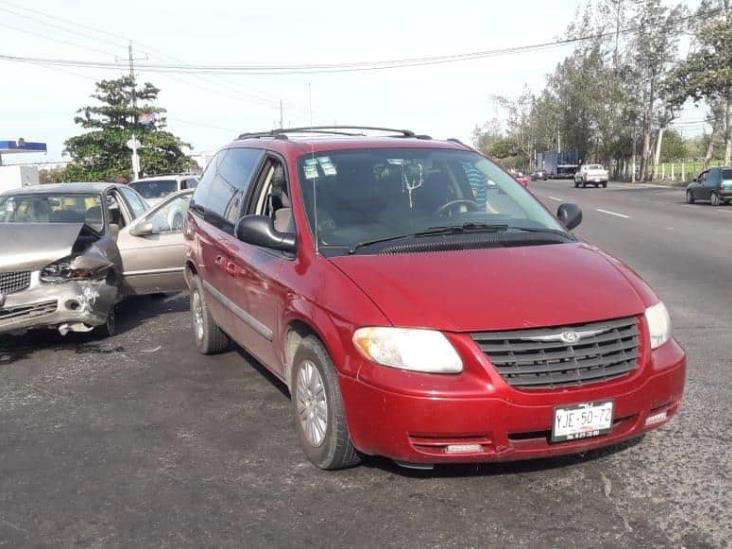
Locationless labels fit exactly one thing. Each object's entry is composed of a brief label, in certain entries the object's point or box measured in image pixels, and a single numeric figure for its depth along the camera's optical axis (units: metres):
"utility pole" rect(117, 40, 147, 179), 41.50
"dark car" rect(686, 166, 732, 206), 25.97
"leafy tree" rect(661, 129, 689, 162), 80.25
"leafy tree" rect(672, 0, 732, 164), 34.66
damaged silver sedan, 6.50
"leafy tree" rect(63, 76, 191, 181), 40.38
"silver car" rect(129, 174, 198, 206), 18.91
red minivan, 3.39
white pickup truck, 49.97
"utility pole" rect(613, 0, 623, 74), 65.88
